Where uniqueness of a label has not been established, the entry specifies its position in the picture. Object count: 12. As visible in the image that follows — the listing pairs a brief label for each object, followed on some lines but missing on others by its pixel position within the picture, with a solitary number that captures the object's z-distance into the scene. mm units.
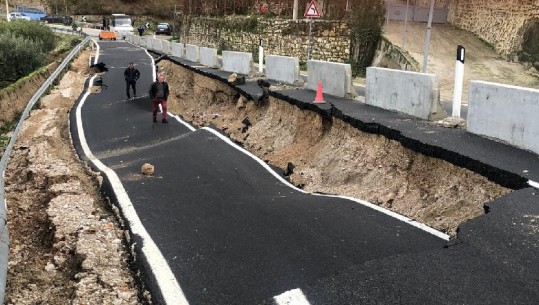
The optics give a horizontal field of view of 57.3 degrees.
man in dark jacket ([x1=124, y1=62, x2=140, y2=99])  19484
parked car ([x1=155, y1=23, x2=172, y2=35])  62250
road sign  17844
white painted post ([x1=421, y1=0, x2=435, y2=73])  15666
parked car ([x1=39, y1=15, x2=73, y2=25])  70212
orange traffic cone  12391
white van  56006
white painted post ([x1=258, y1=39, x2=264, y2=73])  20891
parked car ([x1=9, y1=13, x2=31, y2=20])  65069
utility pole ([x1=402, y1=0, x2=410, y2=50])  24406
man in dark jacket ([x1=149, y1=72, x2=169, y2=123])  15352
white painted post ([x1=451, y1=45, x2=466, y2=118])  9812
